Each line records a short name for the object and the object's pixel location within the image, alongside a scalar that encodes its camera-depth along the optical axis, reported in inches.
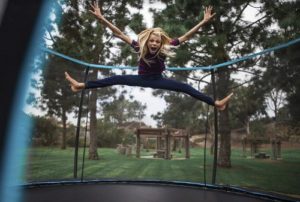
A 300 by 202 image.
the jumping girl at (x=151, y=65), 90.5
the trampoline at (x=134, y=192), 114.8
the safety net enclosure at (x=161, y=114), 117.6
